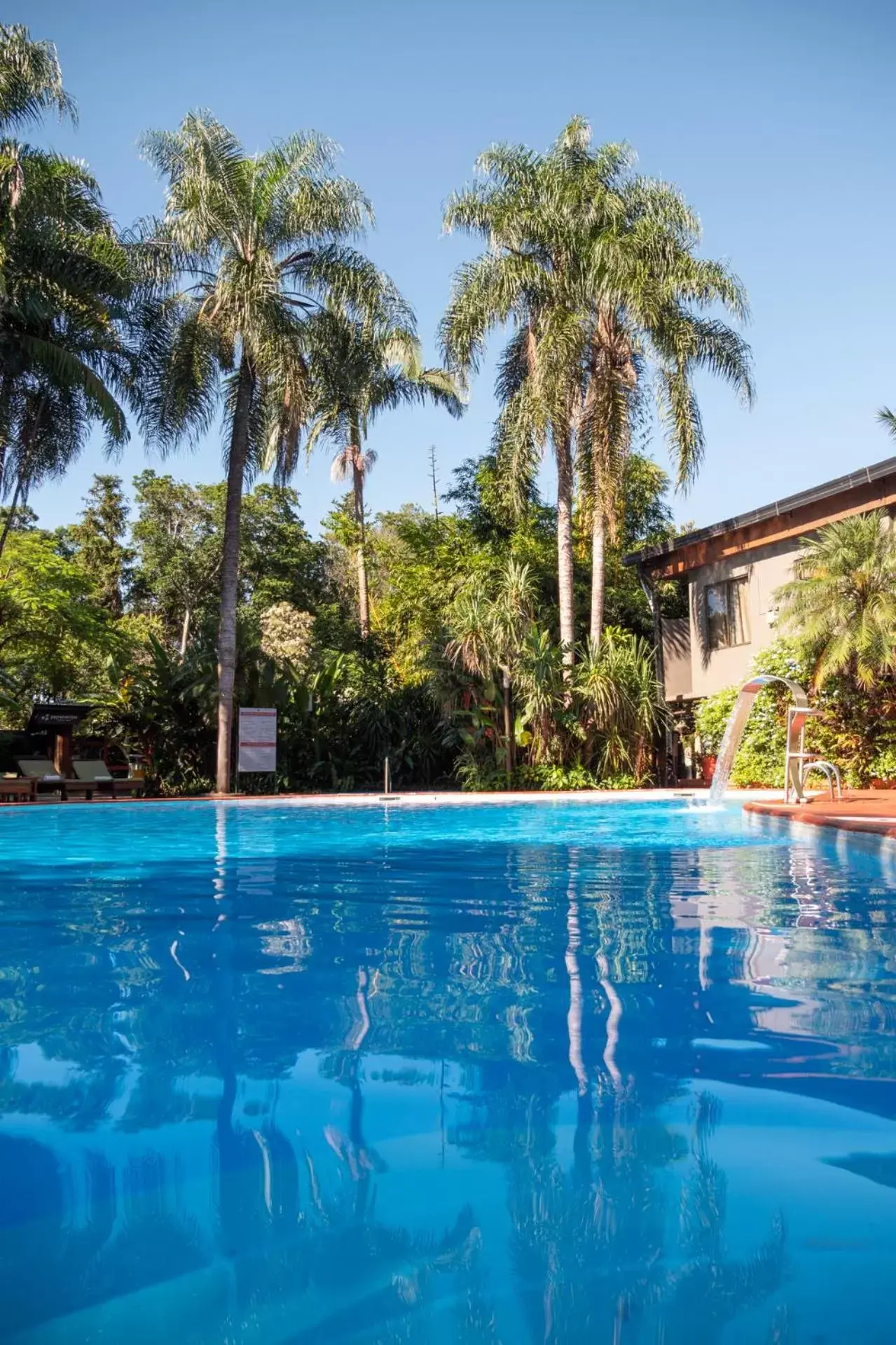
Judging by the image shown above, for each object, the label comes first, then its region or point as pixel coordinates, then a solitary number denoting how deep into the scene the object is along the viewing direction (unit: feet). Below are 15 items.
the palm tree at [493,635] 69.72
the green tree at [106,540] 120.88
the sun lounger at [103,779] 66.39
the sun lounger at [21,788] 59.62
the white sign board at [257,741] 66.49
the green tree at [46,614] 83.30
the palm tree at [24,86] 62.34
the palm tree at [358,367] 68.90
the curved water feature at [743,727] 44.24
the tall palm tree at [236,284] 64.80
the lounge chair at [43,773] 63.16
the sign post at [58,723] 70.38
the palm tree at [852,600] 51.55
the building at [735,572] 60.44
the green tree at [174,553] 118.93
